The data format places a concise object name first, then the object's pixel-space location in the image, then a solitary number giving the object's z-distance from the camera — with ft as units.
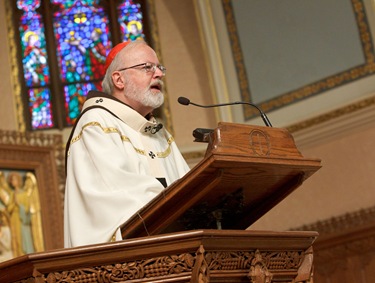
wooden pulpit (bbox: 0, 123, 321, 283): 17.92
